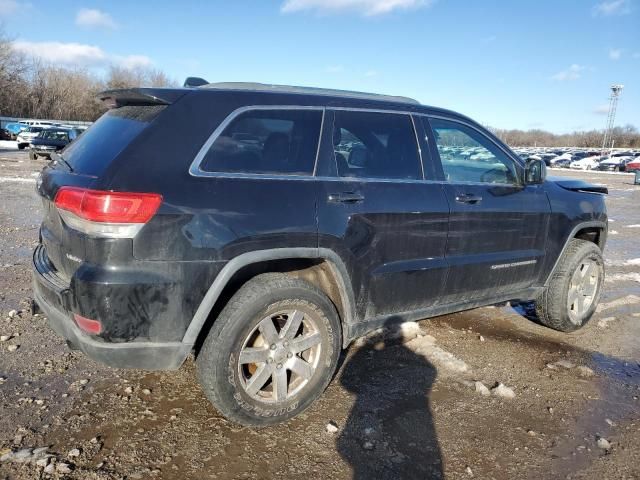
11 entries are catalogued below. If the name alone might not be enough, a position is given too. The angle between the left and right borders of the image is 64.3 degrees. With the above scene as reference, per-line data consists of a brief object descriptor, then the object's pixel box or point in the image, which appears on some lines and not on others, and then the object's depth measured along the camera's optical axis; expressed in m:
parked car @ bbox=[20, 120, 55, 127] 43.48
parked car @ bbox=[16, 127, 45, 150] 29.95
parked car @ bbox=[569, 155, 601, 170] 46.97
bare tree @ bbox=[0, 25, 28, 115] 52.03
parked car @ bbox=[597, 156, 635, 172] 44.06
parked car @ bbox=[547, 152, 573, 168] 50.03
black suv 2.50
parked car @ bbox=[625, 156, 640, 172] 38.69
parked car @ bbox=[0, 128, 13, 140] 40.30
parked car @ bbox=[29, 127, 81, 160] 23.02
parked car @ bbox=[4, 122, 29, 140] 41.73
